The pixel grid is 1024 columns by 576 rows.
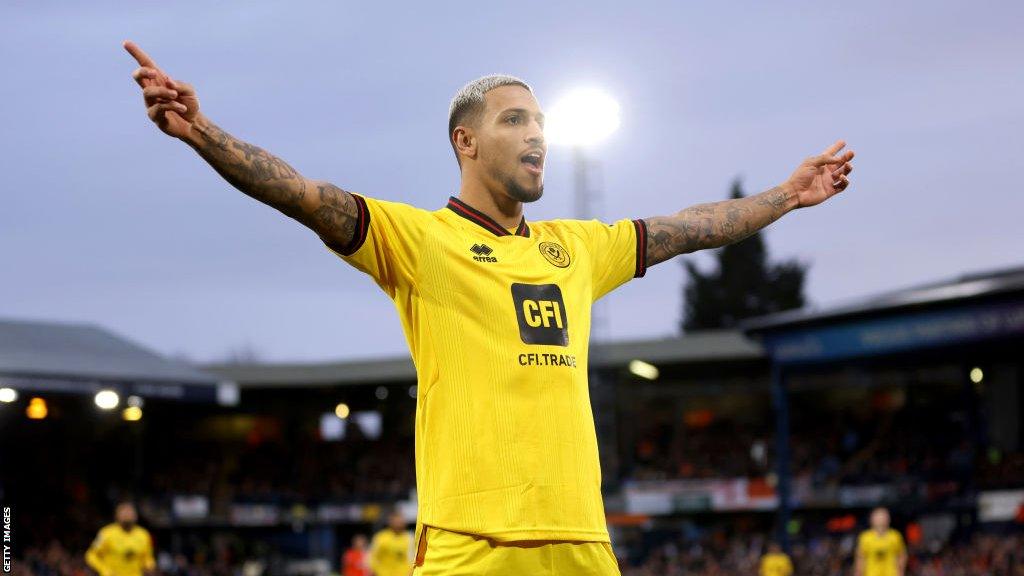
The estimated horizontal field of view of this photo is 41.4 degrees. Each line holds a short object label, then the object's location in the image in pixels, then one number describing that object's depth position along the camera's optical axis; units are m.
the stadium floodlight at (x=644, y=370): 37.97
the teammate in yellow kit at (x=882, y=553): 20.38
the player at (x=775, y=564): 24.92
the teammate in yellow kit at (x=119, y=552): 18.56
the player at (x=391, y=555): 21.25
